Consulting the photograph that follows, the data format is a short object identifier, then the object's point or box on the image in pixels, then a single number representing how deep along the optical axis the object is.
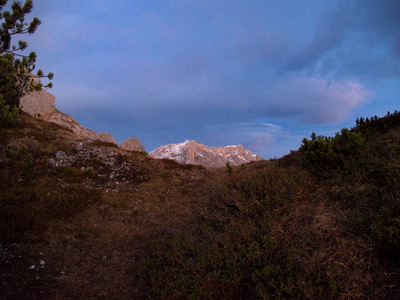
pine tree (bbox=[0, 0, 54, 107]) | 10.09
